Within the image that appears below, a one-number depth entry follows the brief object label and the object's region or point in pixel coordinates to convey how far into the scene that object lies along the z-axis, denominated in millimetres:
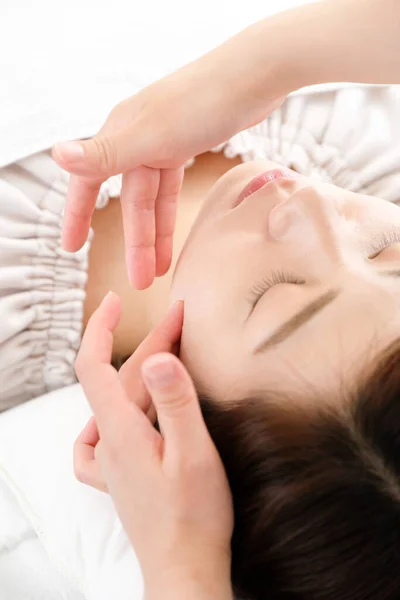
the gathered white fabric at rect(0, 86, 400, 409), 831
